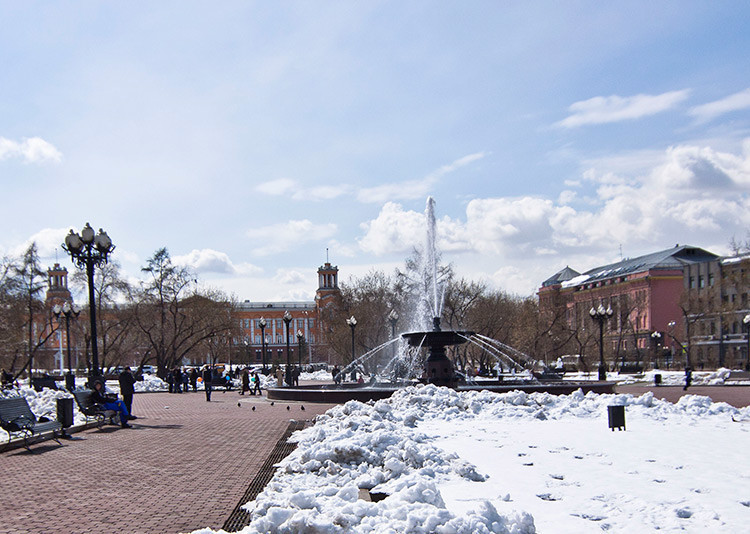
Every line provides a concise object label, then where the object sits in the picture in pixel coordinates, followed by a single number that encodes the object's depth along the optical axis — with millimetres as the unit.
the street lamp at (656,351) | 56312
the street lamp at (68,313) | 34203
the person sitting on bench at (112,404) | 16359
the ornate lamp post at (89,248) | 18359
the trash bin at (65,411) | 14328
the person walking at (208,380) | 28641
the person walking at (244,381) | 31706
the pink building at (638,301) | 64125
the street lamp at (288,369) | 35438
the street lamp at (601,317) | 34312
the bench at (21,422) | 12203
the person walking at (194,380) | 39969
